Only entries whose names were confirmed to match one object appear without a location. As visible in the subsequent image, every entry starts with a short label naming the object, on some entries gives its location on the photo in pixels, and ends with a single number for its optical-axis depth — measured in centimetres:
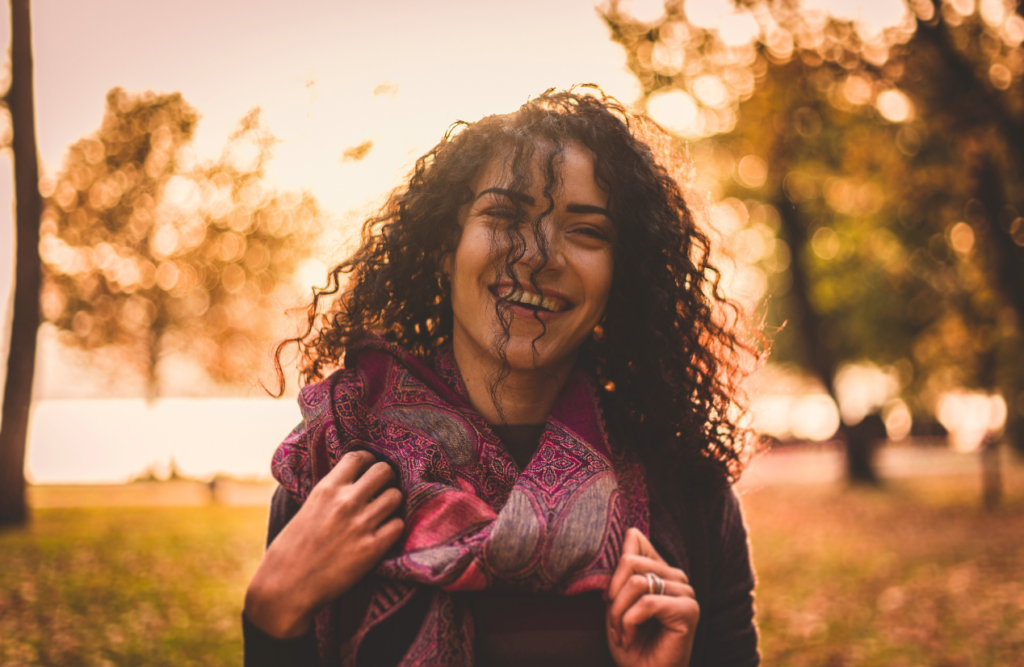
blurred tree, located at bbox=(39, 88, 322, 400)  616
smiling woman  164
